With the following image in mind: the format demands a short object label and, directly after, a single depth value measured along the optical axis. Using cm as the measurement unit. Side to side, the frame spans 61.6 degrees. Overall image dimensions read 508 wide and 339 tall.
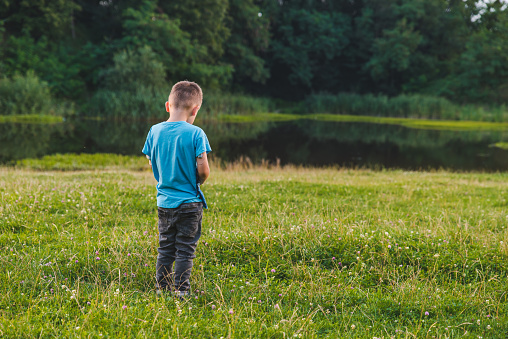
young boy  435
